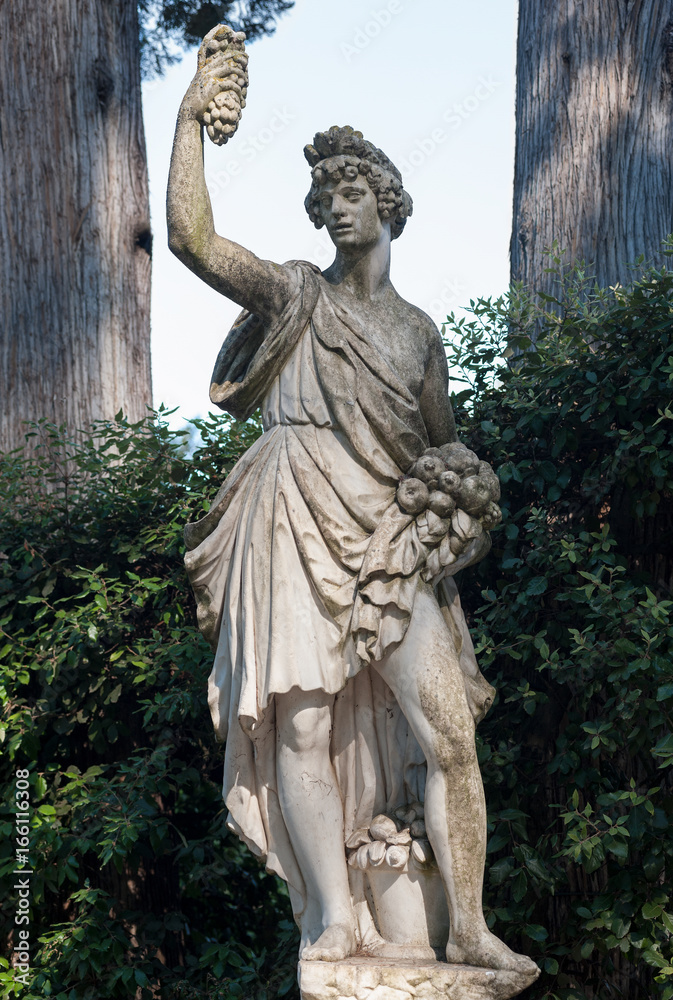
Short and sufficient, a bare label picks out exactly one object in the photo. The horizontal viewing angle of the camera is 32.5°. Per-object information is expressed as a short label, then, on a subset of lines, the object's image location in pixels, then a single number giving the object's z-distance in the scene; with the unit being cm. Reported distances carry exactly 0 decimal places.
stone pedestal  284
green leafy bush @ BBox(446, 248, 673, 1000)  374
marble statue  304
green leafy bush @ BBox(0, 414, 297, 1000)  457
